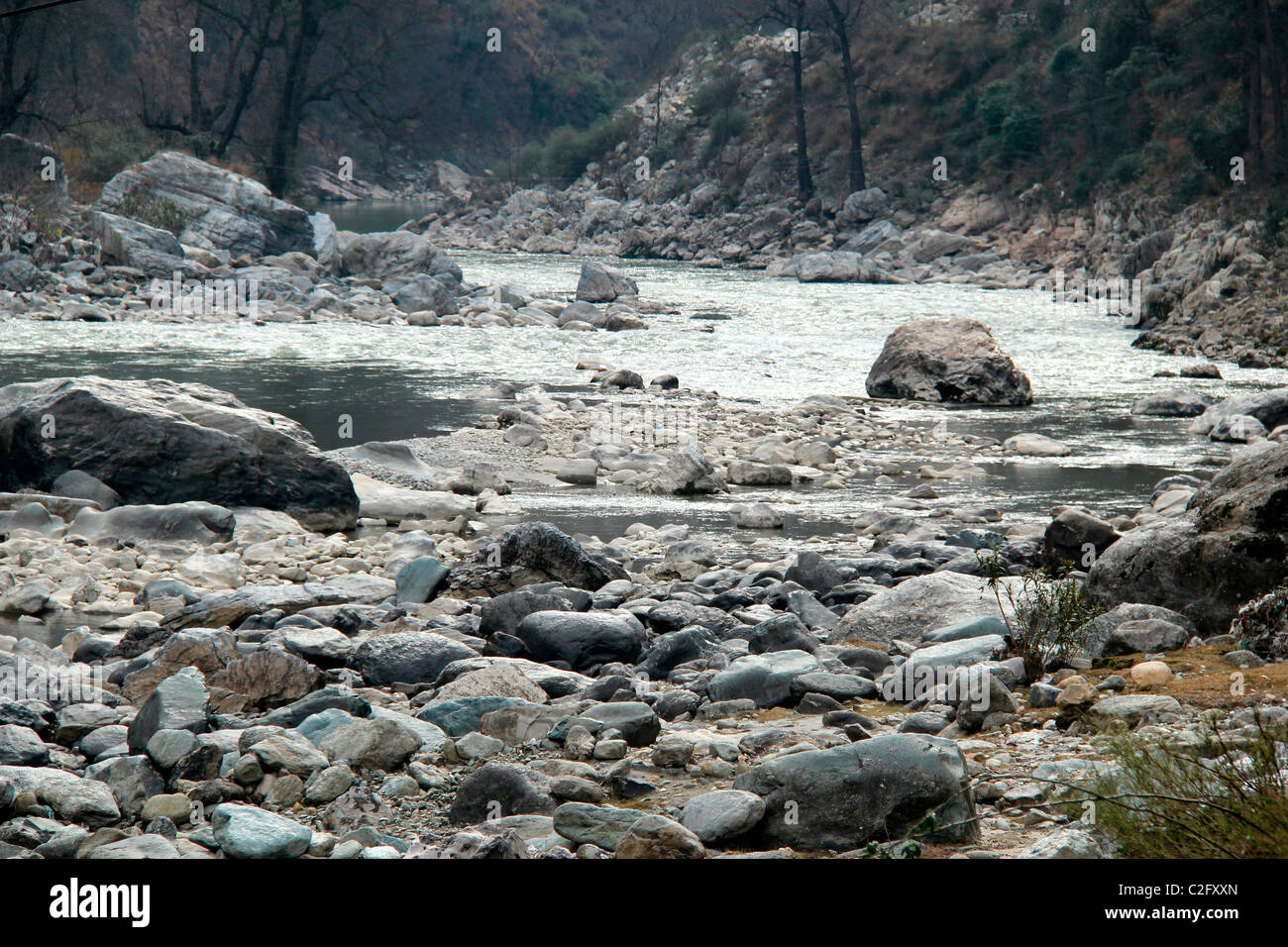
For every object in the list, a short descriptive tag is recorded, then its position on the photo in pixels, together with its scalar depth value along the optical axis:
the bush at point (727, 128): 50.00
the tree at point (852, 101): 42.78
